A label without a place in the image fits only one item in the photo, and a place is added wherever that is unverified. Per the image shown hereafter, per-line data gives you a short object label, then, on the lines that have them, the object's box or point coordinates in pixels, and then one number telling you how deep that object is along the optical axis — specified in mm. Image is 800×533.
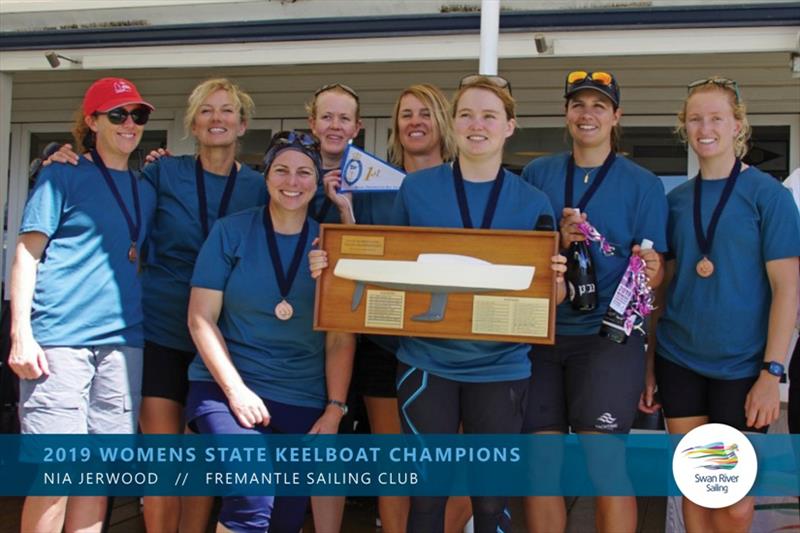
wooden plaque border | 2904
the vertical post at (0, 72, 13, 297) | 5938
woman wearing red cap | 3109
